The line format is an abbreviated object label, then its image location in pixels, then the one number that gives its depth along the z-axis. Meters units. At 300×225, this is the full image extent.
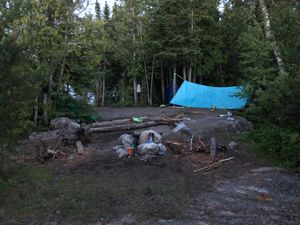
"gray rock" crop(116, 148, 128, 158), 5.75
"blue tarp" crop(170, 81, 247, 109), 10.97
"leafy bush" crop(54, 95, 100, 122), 8.33
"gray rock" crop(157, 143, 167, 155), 5.74
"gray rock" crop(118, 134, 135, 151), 6.02
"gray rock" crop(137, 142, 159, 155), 5.70
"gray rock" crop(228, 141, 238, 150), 6.29
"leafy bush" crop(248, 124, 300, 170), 5.40
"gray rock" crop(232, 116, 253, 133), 7.49
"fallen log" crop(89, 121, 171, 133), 7.56
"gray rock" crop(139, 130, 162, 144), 6.05
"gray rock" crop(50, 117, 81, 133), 7.45
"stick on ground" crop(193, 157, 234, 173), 5.11
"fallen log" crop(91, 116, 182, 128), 7.94
